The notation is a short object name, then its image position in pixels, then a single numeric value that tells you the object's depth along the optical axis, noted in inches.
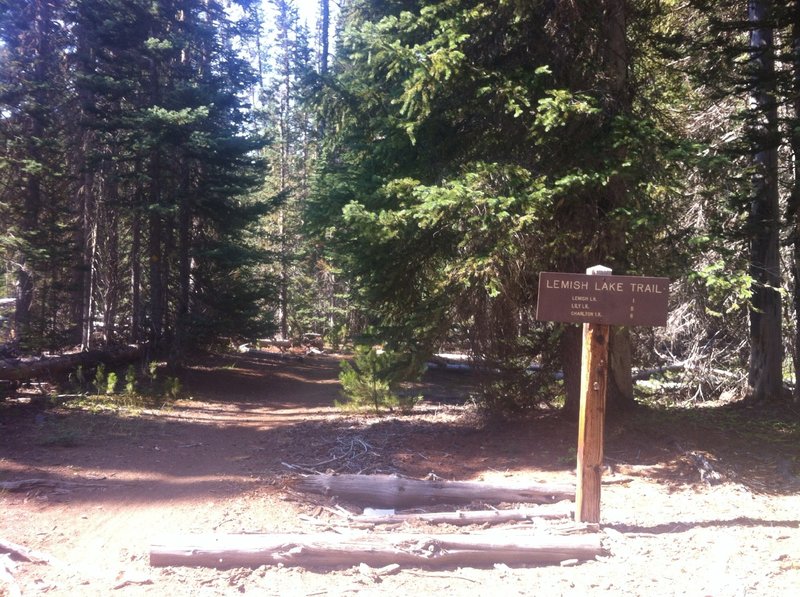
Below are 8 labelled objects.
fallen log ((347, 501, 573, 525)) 265.9
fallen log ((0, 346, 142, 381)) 576.1
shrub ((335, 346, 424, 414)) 526.9
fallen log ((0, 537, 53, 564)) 229.8
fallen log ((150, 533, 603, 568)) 223.3
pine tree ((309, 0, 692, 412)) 333.7
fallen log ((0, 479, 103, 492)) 309.4
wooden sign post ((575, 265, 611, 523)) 244.5
